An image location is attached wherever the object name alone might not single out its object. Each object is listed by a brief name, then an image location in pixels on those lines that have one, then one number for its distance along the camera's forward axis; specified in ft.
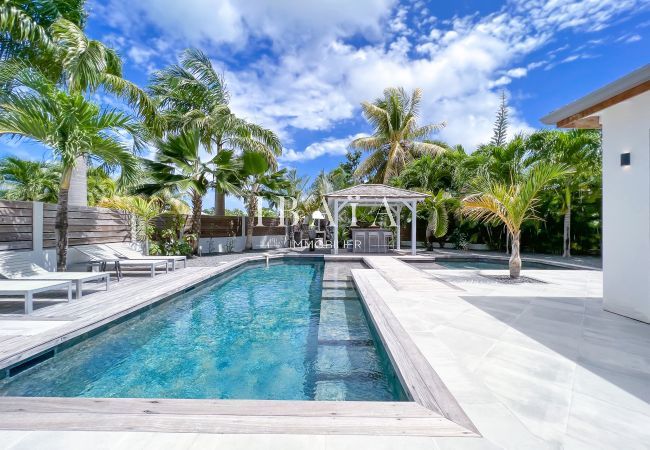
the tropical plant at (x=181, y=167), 39.29
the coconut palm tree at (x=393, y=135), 73.51
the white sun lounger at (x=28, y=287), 15.32
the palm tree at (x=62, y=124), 19.80
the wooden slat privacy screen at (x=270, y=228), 61.62
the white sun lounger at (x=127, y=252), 30.09
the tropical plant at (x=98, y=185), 52.90
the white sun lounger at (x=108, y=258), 26.11
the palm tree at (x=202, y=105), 47.57
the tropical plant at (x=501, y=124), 88.22
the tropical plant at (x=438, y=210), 47.78
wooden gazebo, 43.37
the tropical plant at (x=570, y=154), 40.09
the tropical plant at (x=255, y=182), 48.14
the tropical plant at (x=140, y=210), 37.27
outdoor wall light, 14.96
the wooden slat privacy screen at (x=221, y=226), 49.21
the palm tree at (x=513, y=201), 25.39
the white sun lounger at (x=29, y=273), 18.97
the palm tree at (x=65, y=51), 25.23
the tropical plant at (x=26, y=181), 50.67
